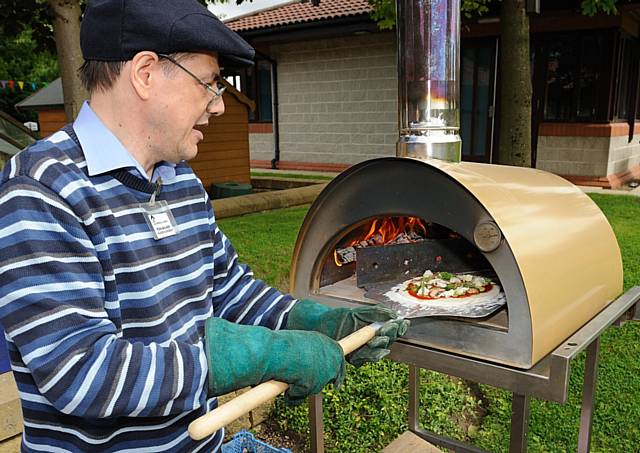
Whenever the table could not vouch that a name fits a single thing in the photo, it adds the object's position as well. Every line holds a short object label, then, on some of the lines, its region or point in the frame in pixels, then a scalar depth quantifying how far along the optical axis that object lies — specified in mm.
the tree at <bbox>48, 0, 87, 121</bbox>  3936
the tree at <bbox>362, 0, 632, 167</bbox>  5590
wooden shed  8531
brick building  8438
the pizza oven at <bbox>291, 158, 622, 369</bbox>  1587
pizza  1913
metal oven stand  1498
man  986
